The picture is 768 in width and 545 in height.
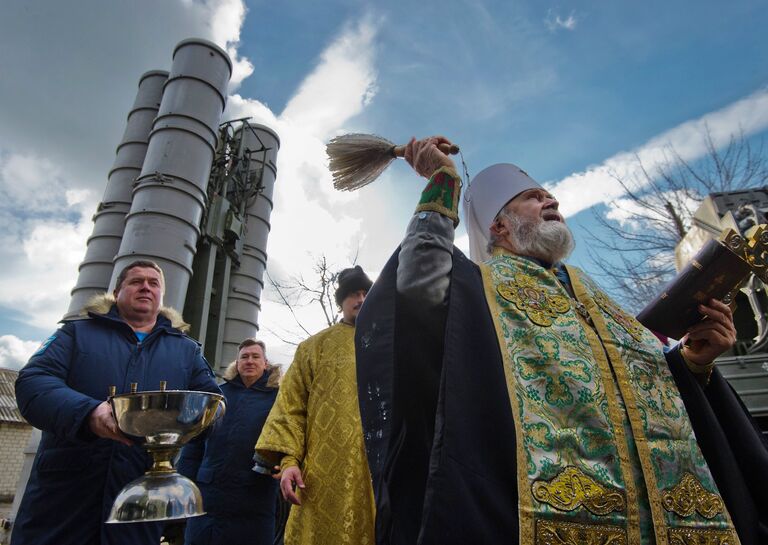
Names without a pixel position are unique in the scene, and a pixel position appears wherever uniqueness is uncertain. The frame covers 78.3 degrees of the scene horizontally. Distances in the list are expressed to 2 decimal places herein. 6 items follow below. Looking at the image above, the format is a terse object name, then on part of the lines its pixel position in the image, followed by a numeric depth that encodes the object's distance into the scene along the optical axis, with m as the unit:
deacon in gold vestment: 2.24
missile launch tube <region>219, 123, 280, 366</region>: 10.31
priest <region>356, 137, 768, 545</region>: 1.18
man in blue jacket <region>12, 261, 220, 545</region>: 1.81
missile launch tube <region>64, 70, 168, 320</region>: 7.76
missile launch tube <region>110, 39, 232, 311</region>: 6.85
